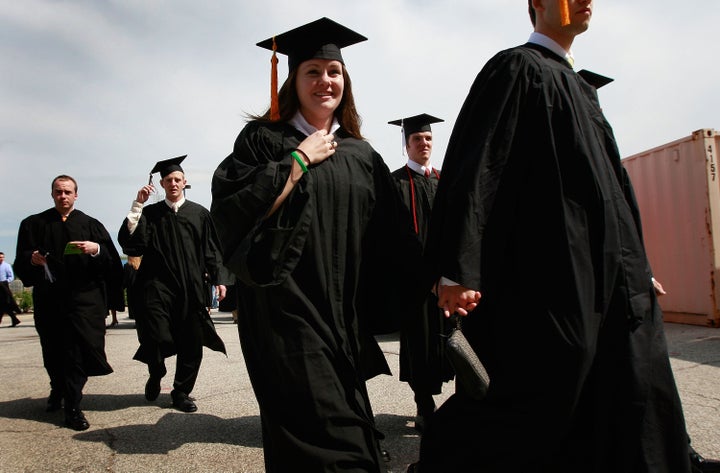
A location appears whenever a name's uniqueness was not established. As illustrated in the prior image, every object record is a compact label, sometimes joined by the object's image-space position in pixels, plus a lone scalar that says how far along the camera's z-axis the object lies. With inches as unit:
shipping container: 328.8
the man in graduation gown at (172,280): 202.5
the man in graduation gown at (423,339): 153.7
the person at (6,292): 625.6
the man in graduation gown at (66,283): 196.2
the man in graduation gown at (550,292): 78.6
